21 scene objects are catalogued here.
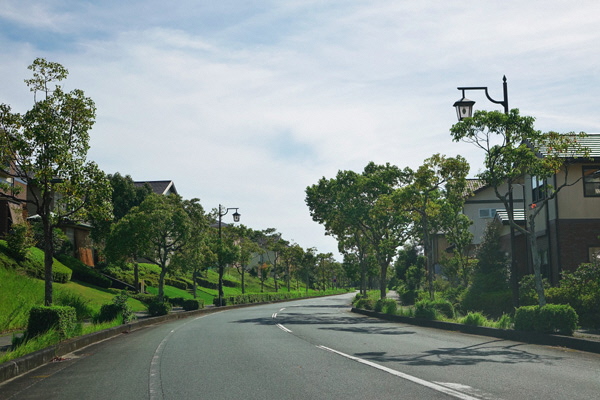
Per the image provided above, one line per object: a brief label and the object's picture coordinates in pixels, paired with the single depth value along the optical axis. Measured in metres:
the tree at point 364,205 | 34.48
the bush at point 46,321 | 13.91
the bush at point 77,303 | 23.44
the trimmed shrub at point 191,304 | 34.66
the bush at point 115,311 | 21.27
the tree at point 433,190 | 24.31
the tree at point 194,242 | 31.88
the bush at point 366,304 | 34.91
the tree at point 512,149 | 16.58
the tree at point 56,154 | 15.20
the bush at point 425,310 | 22.48
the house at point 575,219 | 25.11
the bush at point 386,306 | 28.13
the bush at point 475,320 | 18.51
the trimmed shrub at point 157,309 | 28.44
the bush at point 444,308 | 23.29
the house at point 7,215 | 40.26
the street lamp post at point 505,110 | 17.53
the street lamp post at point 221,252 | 41.88
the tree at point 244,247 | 56.28
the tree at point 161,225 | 29.70
